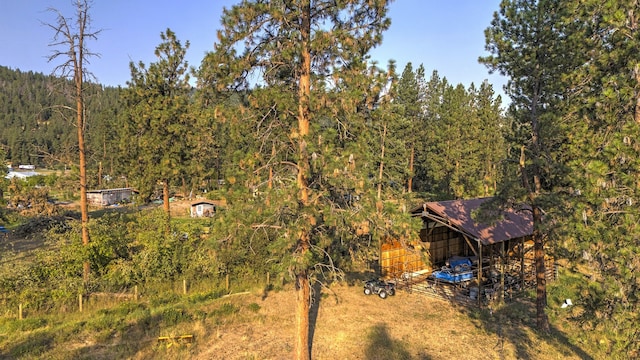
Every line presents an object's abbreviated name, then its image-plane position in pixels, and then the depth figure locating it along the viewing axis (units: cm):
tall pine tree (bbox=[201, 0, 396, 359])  934
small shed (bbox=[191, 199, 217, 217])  4444
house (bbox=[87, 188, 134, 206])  5188
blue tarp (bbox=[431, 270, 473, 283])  2069
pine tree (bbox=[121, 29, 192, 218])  2400
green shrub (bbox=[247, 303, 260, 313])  1678
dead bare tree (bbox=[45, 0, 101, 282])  1638
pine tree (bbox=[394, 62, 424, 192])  4684
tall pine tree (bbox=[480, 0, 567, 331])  1362
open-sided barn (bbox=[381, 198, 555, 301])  1916
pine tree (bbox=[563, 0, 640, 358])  696
